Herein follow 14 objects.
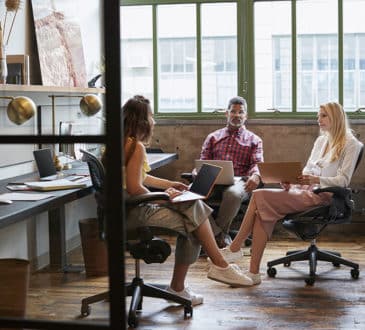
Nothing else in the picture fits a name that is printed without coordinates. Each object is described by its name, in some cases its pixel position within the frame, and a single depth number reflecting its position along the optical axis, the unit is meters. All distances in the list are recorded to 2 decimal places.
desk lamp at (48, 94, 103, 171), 3.63
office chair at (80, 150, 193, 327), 3.87
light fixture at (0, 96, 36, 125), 3.20
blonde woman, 4.80
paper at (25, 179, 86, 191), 4.15
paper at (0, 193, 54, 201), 3.79
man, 5.70
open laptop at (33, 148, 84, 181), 4.44
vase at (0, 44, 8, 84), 4.04
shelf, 4.11
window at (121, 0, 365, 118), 6.58
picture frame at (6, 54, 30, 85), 4.27
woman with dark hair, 3.92
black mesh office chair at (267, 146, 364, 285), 4.74
